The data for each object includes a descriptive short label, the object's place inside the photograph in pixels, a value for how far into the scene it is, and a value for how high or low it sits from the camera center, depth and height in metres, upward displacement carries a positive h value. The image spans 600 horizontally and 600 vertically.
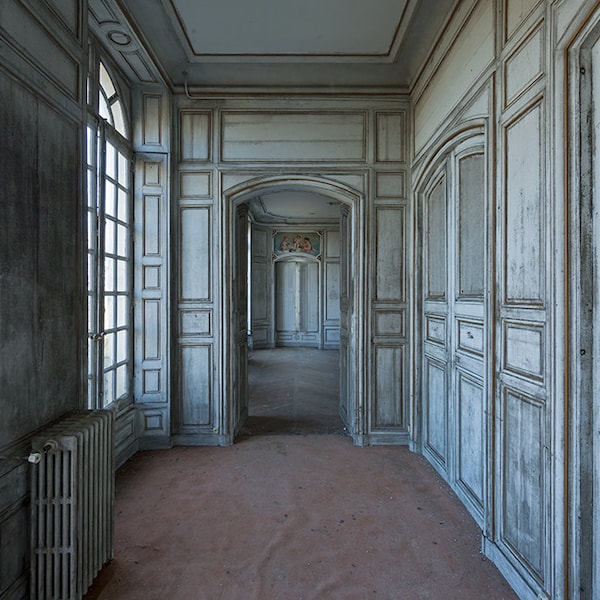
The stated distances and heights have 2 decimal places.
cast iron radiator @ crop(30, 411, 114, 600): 1.76 -0.98
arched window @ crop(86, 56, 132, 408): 2.94 +0.43
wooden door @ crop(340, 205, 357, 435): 4.09 -0.29
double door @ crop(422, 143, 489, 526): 2.56 -0.21
